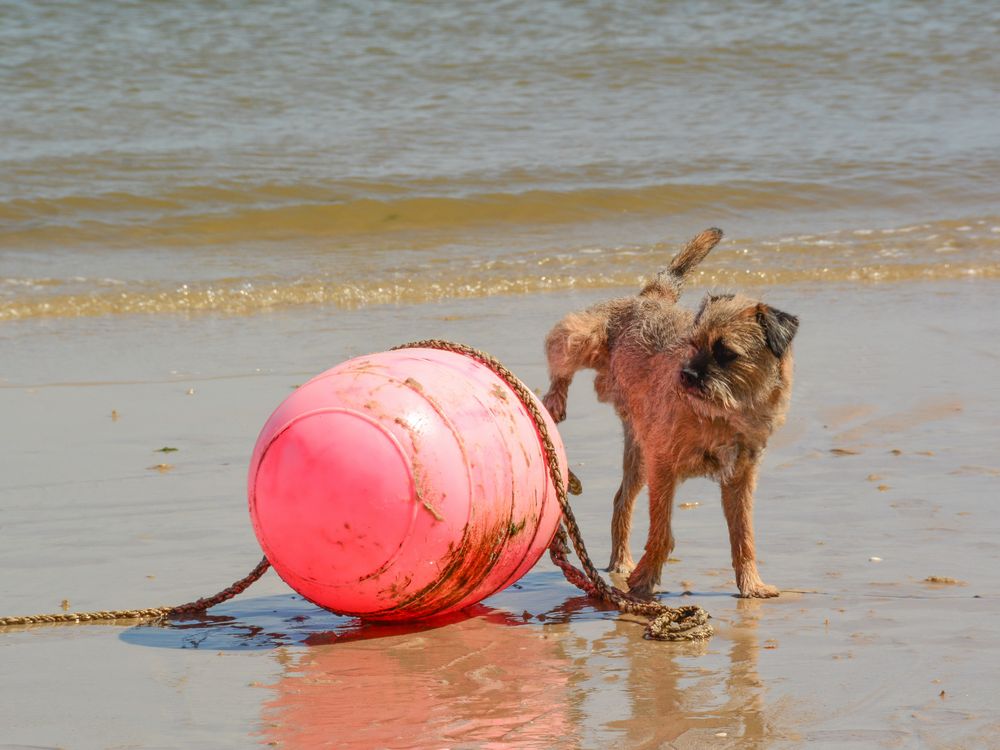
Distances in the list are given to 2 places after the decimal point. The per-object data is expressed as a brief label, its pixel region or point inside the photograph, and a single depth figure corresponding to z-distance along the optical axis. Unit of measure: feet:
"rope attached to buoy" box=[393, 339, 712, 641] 34.94
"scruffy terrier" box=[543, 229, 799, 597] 36.47
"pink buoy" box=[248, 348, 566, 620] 32.45
